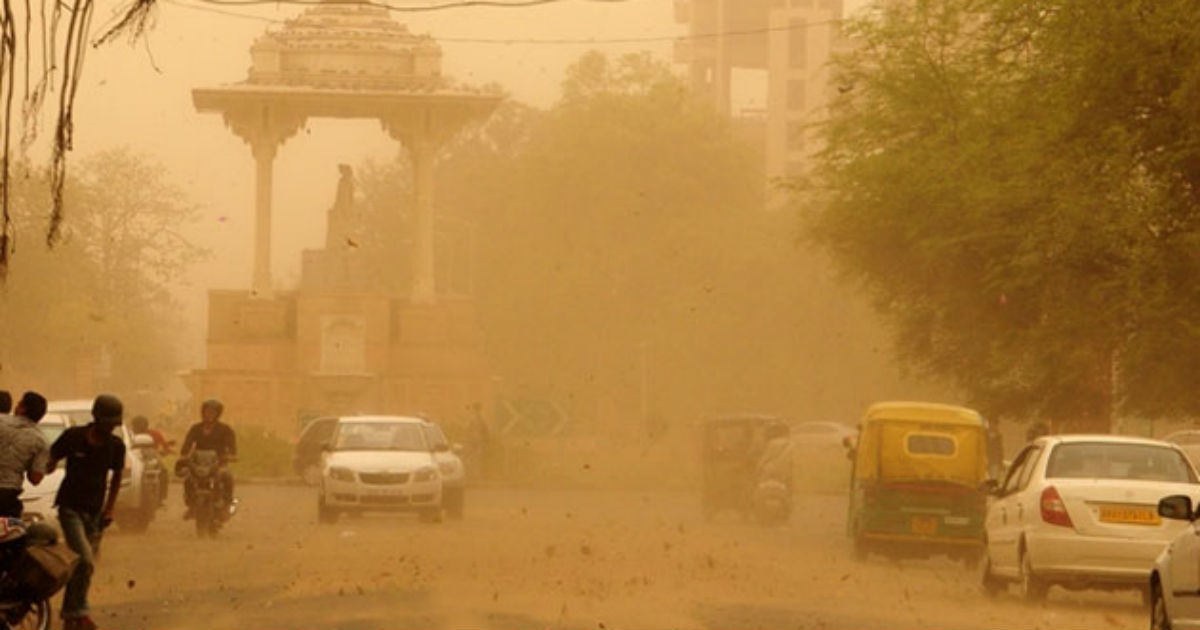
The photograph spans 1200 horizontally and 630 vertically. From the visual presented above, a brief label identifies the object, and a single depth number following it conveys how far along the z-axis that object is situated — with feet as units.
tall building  497.46
